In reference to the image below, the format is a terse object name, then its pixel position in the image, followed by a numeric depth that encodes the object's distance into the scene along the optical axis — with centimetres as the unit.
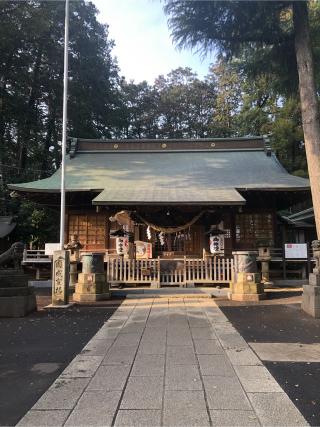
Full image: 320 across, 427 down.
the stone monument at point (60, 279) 1012
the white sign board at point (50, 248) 1430
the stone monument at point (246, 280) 1101
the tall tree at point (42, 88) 2544
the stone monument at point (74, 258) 1388
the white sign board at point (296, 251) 1475
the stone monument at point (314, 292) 830
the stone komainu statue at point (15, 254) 923
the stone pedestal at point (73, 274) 1377
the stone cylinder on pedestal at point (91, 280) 1112
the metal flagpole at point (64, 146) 1136
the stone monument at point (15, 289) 856
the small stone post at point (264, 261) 1455
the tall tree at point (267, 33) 1153
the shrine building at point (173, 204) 1405
